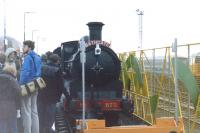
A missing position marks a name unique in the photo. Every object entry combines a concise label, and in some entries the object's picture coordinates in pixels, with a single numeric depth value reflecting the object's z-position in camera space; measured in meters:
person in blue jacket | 9.17
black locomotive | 11.30
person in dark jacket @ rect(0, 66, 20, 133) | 8.09
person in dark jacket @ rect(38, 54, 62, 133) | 10.42
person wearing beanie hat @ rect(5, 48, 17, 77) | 8.36
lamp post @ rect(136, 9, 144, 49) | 49.58
